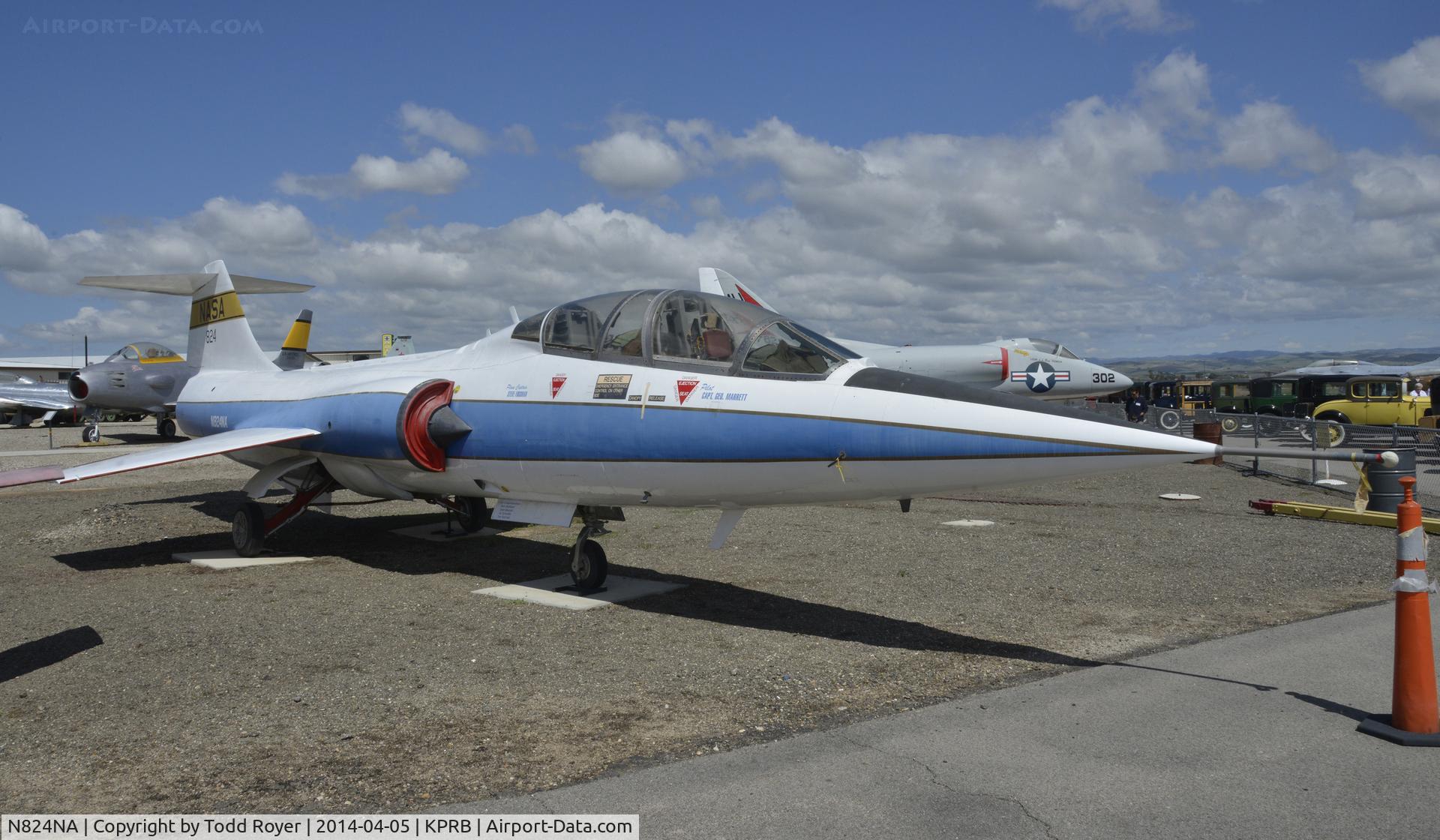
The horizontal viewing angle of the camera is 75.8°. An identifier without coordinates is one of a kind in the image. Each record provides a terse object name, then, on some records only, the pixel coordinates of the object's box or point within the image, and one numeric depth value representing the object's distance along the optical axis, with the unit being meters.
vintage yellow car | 31.09
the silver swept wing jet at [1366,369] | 44.59
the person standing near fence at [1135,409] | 30.73
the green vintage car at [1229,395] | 46.53
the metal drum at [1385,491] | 11.91
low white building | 75.81
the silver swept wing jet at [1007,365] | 23.81
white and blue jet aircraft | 5.56
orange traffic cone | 4.22
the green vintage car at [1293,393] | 36.22
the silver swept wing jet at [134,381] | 24.91
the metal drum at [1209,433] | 20.70
